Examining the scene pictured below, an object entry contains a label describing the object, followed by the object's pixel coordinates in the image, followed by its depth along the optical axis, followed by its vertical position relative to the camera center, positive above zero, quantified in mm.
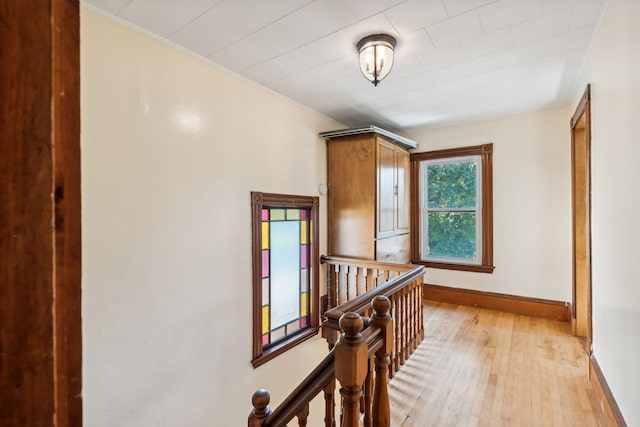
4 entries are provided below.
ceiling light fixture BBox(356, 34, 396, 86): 2012 +1101
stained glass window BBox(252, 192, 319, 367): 2775 -629
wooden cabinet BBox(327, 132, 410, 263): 3398 +185
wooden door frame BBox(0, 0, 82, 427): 359 -8
